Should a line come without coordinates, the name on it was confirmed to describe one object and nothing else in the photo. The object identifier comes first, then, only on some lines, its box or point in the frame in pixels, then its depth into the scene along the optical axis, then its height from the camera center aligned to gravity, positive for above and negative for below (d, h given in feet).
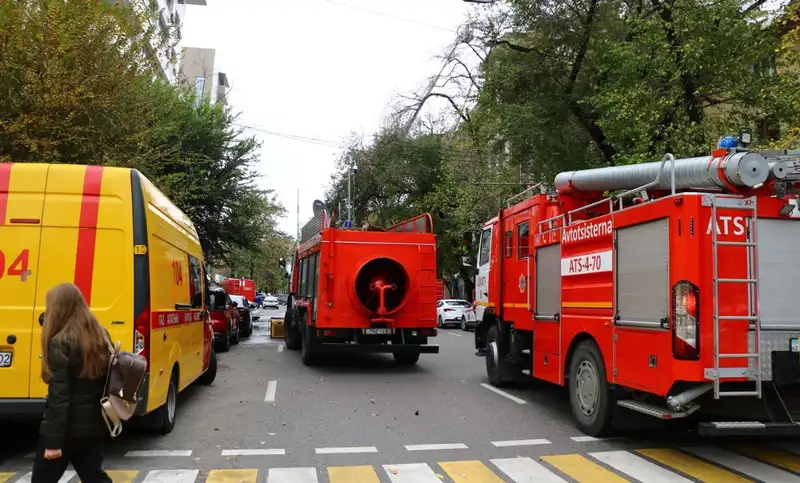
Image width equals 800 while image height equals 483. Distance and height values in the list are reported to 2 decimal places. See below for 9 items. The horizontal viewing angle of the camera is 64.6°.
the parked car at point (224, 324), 53.99 -2.56
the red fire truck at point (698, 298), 18.42 +0.40
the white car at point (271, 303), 236.02 -2.20
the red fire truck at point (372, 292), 40.09 +0.57
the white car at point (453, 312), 102.12 -1.41
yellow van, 18.53 +0.97
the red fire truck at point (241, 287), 141.42 +2.18
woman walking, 12.35 -1.94
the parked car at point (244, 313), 73.51 -1.94
